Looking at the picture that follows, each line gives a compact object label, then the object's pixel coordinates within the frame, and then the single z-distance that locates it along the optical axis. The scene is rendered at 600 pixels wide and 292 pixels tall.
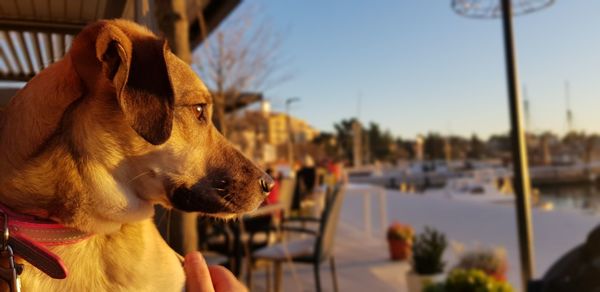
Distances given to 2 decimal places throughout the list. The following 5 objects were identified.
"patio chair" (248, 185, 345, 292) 4.00
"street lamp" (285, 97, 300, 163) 15.51
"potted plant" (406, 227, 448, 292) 4.55
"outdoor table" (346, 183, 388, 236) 7.57
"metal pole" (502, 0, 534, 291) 3.69
